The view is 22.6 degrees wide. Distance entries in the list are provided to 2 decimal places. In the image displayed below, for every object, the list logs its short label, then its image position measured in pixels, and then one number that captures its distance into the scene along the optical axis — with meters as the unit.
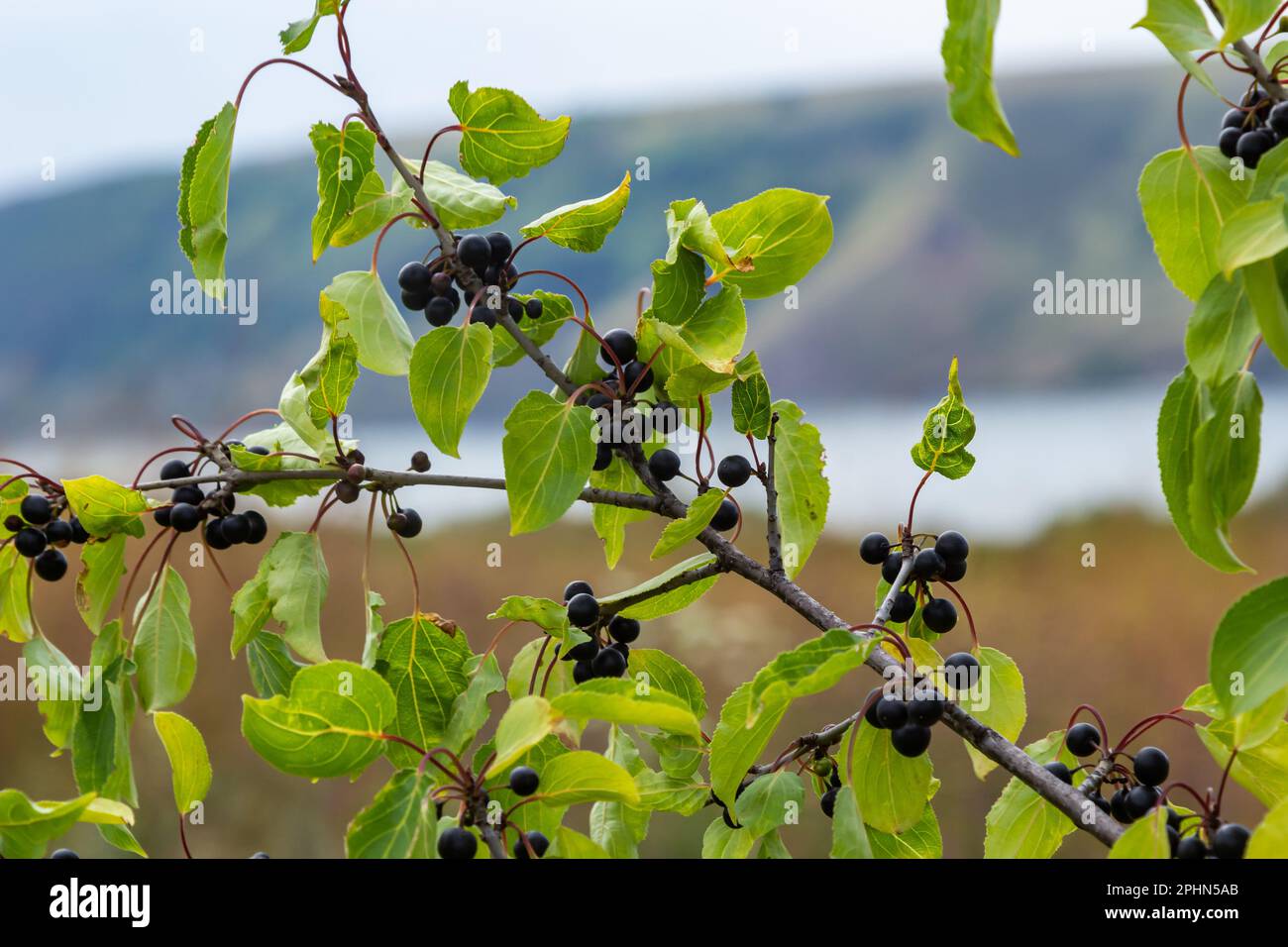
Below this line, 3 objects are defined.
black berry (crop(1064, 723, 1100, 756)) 0.69
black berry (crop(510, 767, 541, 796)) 0.66
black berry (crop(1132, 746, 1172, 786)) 0.67
